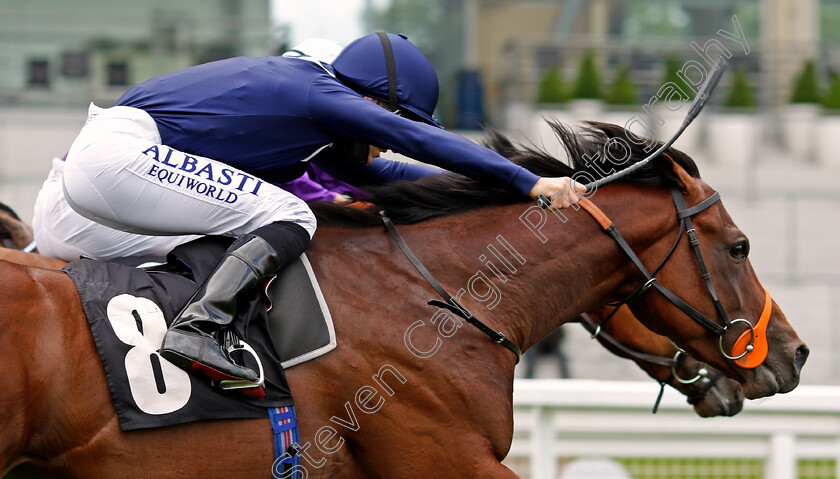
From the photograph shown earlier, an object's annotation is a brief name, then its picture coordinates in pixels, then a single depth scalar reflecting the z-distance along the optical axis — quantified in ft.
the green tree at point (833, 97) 85.05
